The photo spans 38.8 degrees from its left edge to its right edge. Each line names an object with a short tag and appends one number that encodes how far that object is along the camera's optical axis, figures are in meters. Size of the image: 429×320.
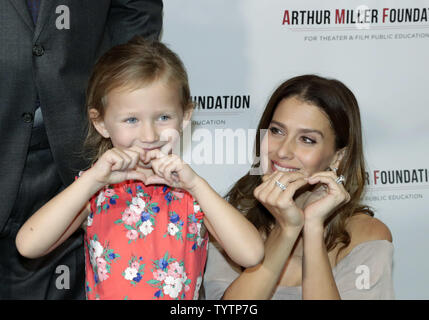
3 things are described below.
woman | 1.74
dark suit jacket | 1.76
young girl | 1.53
